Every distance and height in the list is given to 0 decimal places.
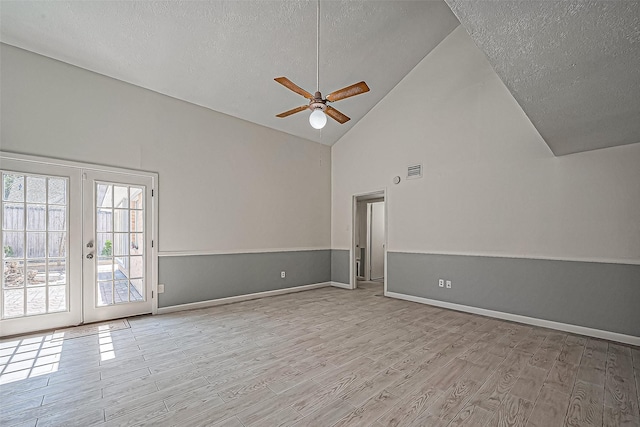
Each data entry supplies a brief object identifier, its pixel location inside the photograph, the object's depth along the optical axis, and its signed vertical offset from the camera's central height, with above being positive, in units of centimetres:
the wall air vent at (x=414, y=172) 522 +80
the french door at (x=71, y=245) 343 -37
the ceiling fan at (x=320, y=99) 294 +121
